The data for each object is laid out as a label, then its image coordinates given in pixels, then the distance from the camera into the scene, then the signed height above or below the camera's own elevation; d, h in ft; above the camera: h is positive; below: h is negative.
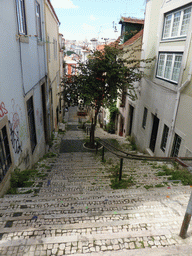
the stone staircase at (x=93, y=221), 9.04 -8.73
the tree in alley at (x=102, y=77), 28.35 -2.21
